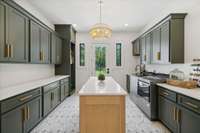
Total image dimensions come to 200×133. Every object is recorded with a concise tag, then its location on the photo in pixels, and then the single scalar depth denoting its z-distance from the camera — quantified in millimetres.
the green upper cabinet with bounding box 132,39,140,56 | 4208
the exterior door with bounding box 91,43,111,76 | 5011
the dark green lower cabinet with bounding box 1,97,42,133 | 1442
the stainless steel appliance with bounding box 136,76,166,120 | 2439
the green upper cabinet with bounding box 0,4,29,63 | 1668
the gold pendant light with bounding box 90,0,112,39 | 2445
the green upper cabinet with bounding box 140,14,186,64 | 2320
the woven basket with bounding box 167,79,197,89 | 1960
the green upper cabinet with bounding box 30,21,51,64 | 2382
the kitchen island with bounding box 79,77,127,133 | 1596
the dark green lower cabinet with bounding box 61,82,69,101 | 3614
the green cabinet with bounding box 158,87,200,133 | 1455
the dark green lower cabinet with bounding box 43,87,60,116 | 2483
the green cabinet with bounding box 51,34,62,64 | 3430
